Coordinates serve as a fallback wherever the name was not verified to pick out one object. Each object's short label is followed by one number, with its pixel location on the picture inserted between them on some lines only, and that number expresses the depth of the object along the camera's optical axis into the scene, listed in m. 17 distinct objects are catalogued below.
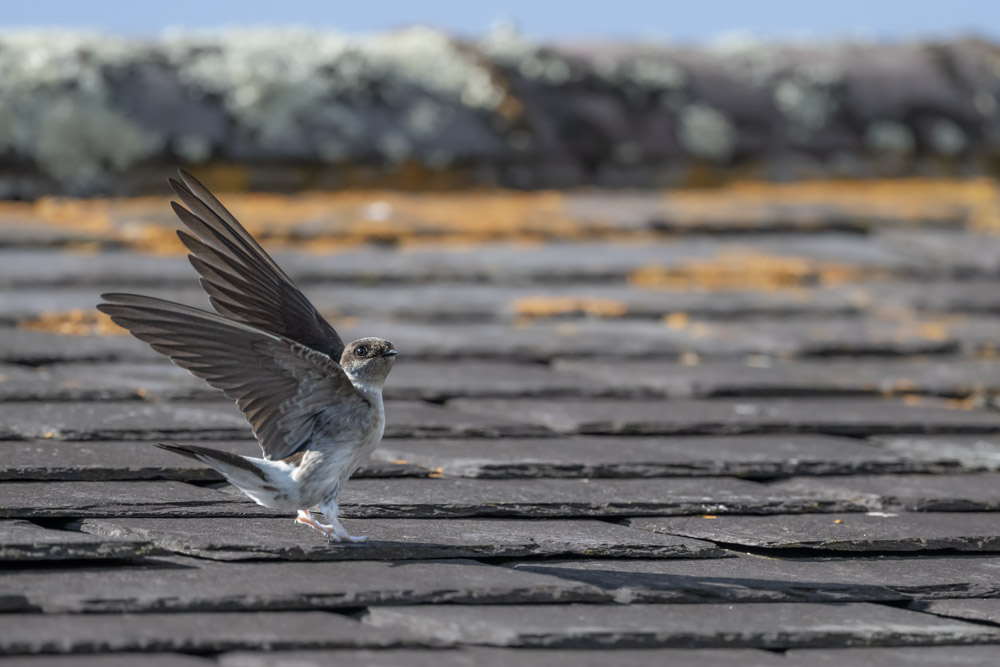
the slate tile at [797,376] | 6.53
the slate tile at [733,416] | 5.90
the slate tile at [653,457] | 5.14
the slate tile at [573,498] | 4.62
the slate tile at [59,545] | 3.69
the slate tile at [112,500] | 4.14
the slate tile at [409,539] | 4.00
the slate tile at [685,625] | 3.53
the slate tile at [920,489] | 5.05
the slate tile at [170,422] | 5.10
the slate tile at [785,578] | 3.99
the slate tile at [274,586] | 3.47
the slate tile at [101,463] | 4.53
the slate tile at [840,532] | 4.55
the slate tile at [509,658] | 3.23
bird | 4.35
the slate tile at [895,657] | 3.59
